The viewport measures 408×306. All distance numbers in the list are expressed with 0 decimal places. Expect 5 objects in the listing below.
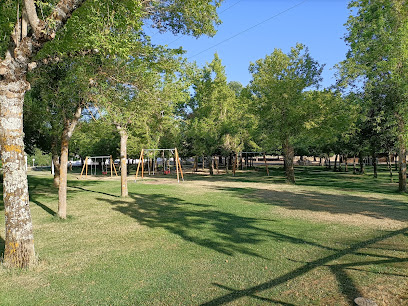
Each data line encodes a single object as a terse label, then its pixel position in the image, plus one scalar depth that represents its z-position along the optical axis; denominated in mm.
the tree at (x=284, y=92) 22922
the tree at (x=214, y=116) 32438
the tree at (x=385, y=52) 17109
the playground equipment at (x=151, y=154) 26292
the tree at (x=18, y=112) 5719
